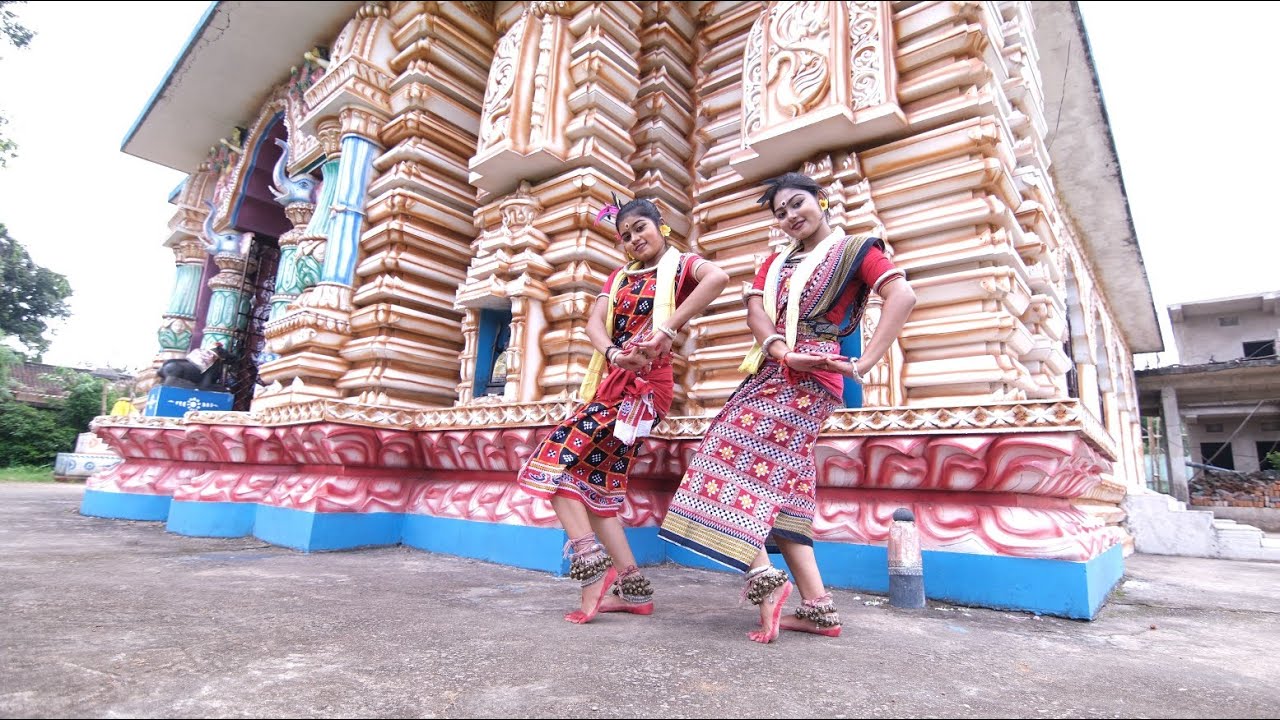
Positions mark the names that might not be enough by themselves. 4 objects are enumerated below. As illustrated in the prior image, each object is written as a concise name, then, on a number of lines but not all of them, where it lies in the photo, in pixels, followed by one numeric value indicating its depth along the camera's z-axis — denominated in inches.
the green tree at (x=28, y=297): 801.6
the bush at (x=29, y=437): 675.4
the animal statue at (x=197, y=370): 311.1
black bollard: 97.5
